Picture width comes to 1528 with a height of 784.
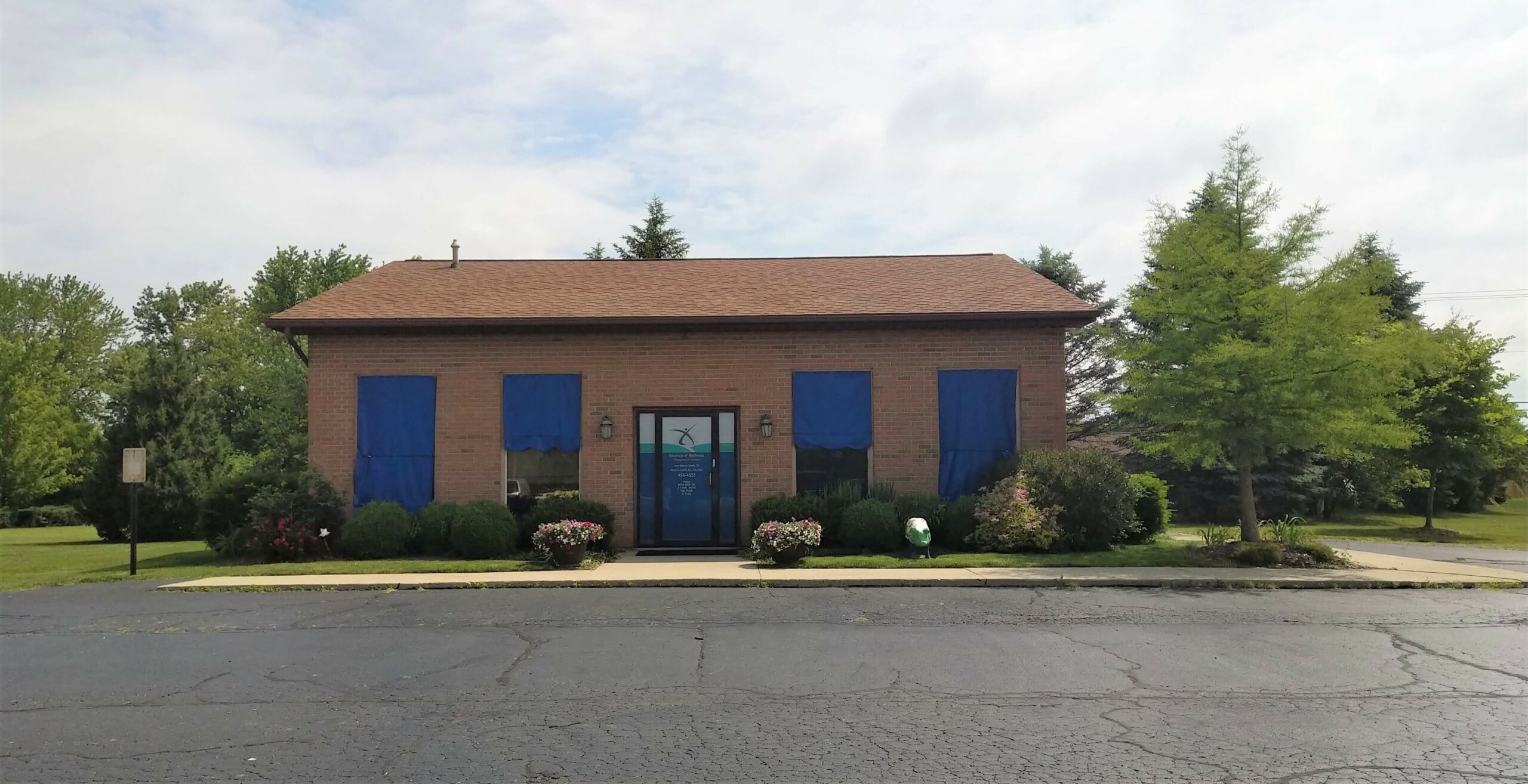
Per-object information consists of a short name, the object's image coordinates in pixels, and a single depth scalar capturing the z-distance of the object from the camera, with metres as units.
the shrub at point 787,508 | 17.06
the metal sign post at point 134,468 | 15.72
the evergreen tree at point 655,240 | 47.97
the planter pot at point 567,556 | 14.98
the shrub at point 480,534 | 16.25
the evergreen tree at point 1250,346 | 15.16
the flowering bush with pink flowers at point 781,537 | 15.21
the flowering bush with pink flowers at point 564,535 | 14.98
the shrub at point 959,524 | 16.70
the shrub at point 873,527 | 16.52
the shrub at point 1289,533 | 15.70
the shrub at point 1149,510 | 17.97
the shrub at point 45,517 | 43.91
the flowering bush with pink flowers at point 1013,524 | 16.00
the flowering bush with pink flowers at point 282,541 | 16.23
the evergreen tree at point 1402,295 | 39.31
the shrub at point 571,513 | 16.69
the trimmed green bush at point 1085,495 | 16.27
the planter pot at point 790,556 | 15.23
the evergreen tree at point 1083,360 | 38.31
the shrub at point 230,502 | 17.20
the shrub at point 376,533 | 16.47
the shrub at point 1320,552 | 15.20
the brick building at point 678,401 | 17.97
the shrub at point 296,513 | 16.30
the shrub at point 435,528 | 16.86
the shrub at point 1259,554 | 15.04
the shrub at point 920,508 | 16.78
